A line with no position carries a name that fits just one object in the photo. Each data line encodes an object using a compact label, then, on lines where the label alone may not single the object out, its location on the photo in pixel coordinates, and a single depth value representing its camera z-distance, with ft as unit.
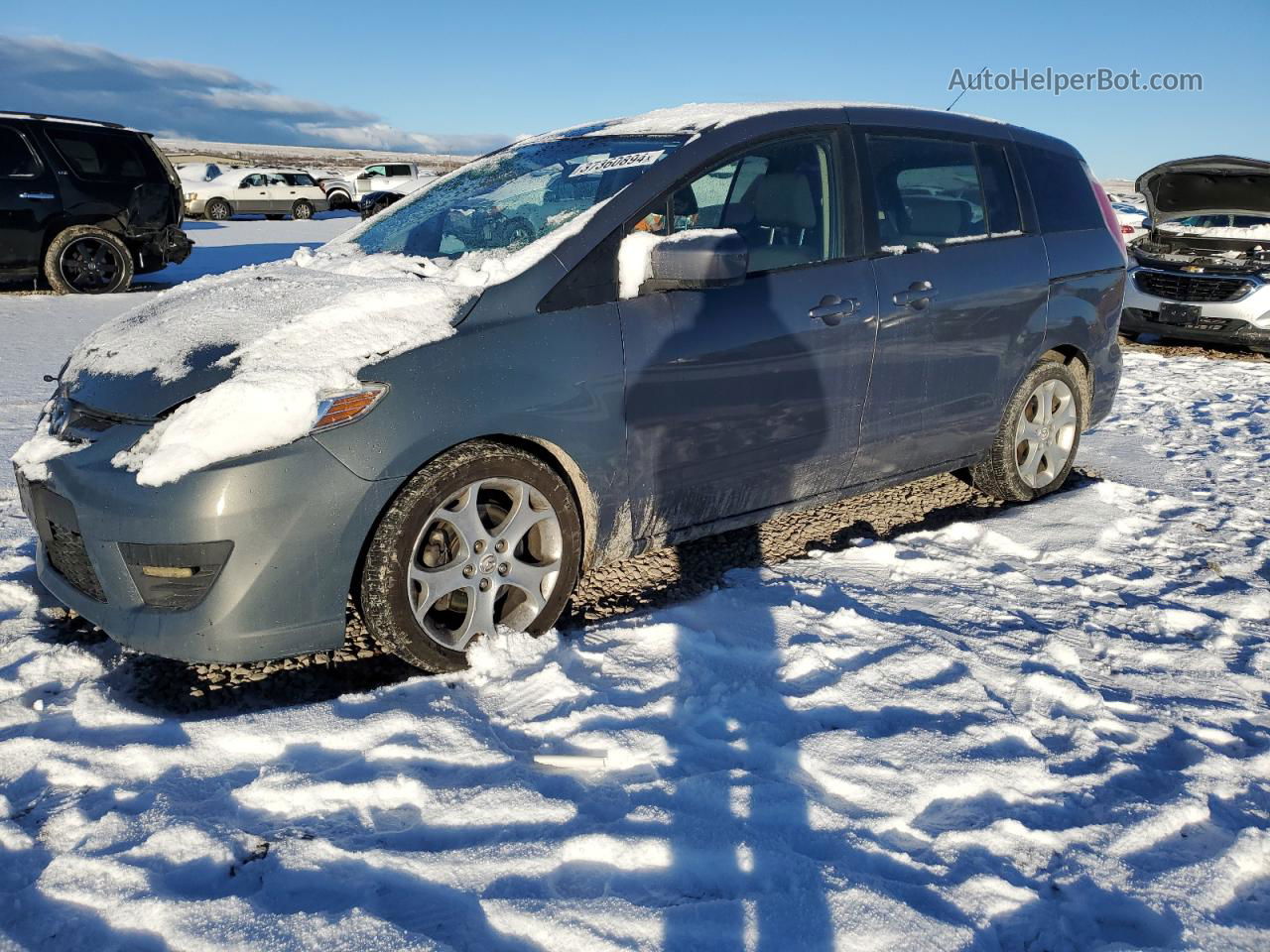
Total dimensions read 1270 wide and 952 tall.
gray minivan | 8.17
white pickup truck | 102.47
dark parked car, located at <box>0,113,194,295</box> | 30.83
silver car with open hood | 29.19
